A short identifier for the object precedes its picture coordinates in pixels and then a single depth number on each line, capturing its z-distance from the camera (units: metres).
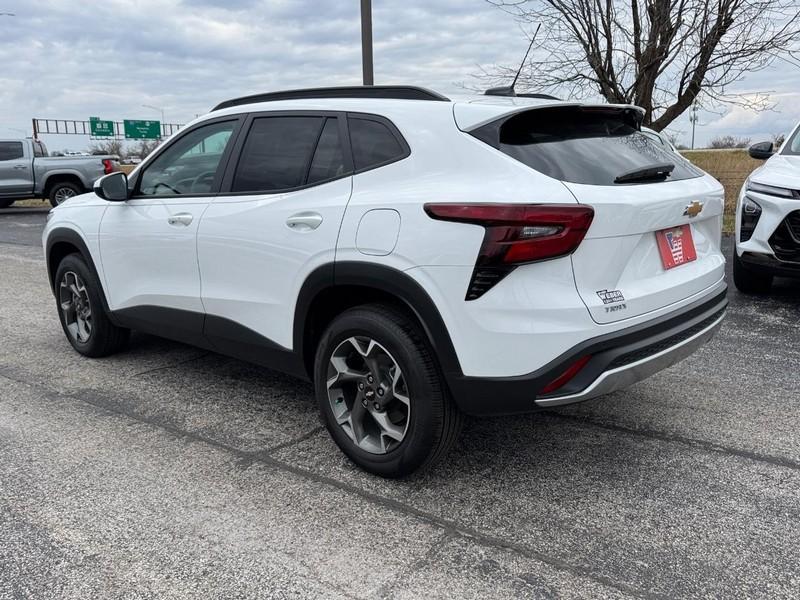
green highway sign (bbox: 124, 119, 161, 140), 65.19
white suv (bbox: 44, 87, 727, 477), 2.76
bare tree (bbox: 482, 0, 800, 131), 11.52
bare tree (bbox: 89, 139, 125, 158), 69.95
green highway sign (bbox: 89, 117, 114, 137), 68.62
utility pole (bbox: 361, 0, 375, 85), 11.01
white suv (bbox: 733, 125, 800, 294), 5.80
